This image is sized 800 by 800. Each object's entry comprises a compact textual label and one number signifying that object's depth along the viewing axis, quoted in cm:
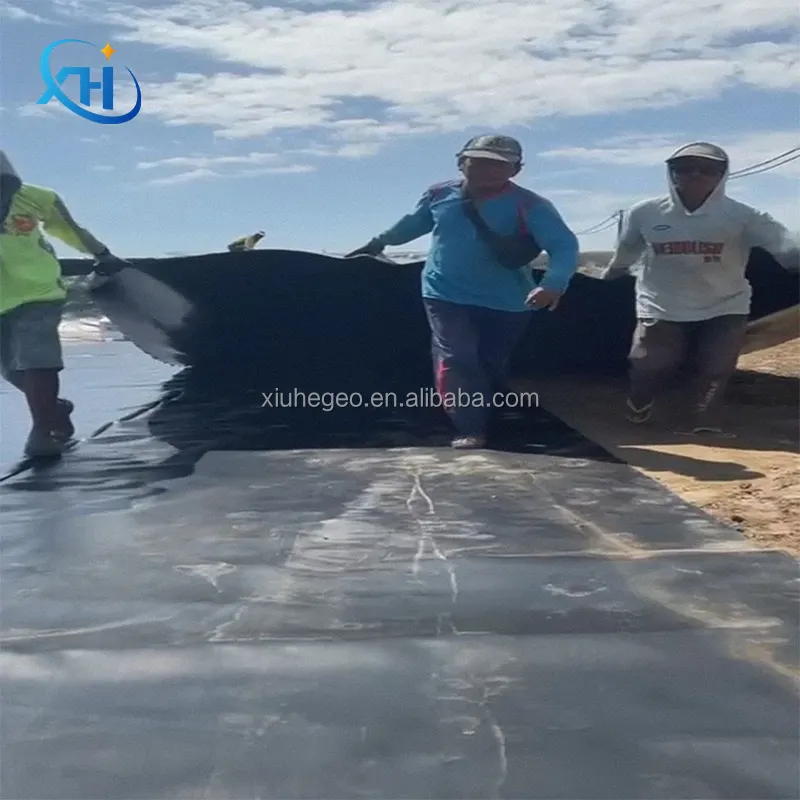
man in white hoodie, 482
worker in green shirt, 403
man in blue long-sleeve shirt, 456
